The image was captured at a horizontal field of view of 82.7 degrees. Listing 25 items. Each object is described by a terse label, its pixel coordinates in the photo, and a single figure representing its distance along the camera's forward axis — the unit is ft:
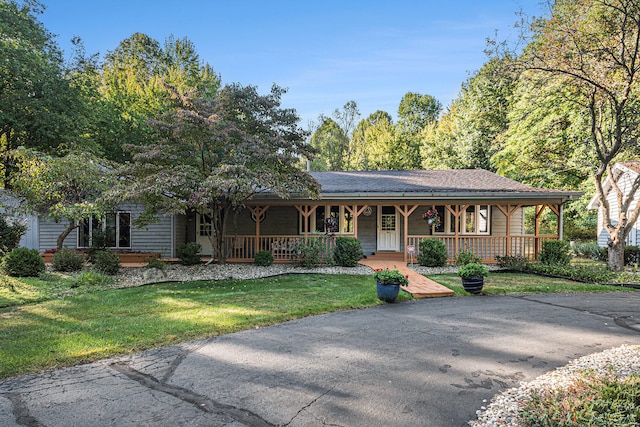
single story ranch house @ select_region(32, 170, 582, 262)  43.60
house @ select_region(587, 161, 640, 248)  56.29
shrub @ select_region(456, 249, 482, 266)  41.98
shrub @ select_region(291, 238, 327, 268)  42.45
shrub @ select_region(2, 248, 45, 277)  33.09
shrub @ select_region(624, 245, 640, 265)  50.14
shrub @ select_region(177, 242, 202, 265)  43.75
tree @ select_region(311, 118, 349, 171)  143.33
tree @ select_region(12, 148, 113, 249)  33.50
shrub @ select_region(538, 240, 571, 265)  42.11
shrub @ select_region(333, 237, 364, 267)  42.45
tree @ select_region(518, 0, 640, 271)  34.86
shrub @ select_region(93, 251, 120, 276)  37.45
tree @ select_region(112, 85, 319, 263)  33.55
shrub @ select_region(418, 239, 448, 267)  41.59
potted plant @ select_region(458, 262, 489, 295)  28.37
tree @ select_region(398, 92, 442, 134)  131.44
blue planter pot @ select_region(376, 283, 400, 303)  25.57
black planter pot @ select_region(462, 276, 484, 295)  28.60
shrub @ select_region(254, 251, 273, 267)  43.25
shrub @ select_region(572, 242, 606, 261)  56.85
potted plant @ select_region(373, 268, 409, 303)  25.45
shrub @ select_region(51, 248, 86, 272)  37.52
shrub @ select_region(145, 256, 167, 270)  38.27
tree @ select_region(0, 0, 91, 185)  50.11
